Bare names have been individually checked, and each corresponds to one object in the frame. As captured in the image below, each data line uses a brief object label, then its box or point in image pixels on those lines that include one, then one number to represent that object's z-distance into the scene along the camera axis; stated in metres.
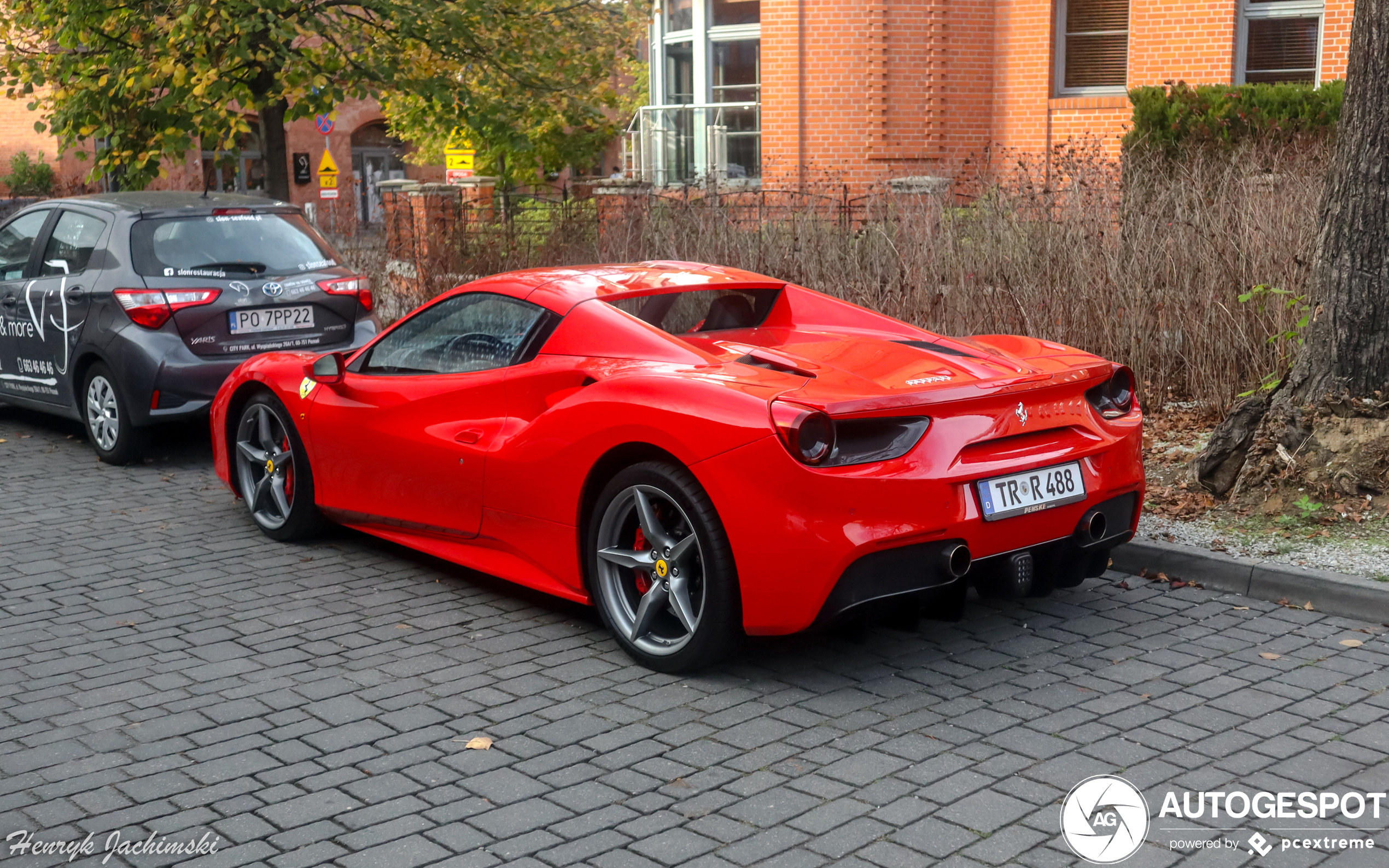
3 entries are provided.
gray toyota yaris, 8.75
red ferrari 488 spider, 4.45
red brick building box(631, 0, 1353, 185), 19.80
